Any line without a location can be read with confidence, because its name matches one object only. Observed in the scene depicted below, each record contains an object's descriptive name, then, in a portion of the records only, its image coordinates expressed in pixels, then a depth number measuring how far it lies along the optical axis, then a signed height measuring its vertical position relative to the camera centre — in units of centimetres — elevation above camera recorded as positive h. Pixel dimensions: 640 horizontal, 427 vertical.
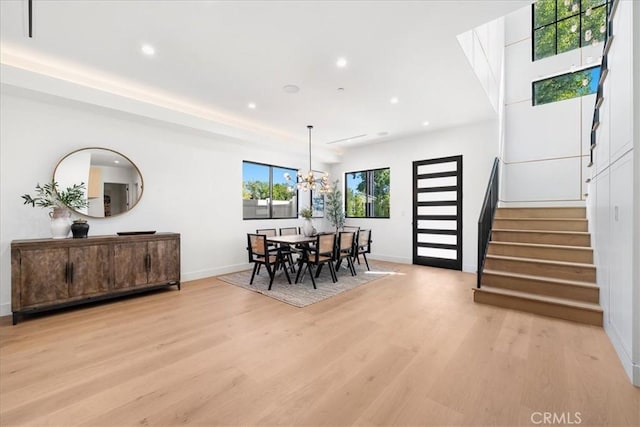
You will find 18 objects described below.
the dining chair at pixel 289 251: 482 -67
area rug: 394 -121
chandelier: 528 +62
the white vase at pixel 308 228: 523 -28
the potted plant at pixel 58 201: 346 +15
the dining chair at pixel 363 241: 554 -58
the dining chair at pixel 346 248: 496 -65
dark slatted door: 576 +5
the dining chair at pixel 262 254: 443 -70
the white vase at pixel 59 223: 345 -13
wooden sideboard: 308 -73
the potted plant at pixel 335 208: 777 +17
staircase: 313 -71
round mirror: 377 +52
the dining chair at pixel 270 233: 497 -41
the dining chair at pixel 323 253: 454 -69
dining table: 457 -48
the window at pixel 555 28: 506 +371
